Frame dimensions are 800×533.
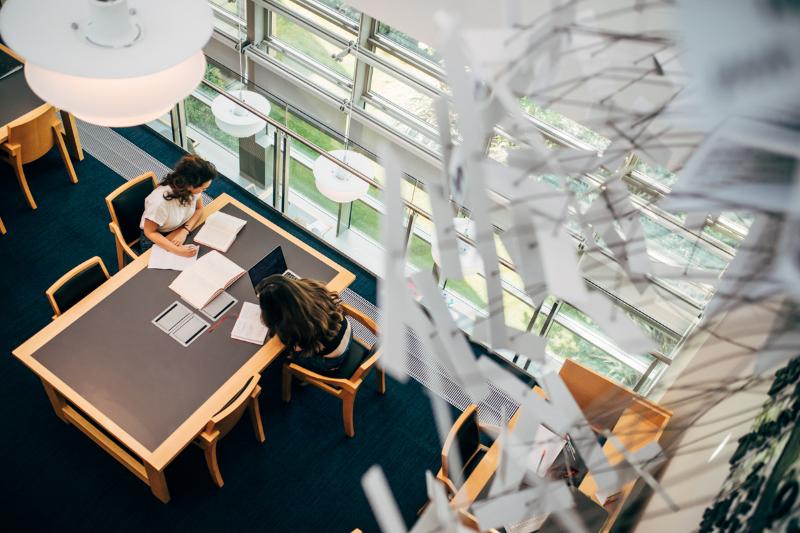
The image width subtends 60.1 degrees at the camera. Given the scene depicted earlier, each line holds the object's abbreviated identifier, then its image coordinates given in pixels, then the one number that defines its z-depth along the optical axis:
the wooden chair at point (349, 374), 4.42
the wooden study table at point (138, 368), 3.89
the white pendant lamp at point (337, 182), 5.59
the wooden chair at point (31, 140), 5.34
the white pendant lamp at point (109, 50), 2.24
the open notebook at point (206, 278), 4.48
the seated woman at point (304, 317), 4.11
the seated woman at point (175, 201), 4.63
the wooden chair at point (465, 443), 3.86
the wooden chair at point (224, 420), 3.86
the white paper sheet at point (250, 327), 4.34
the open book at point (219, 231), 4.81
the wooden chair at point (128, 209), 4.85
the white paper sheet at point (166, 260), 4.61
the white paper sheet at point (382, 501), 1.06
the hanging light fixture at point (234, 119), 5.45
